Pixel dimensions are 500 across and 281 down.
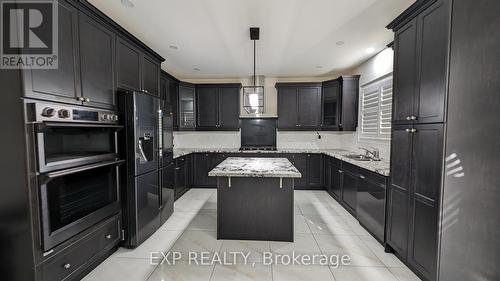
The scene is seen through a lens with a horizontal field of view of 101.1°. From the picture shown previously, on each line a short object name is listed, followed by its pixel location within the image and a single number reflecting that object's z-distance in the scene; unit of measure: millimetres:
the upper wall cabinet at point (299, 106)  4848
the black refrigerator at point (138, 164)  2307
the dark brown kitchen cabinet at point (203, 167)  4809
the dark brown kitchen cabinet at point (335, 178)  3818
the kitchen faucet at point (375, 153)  3484
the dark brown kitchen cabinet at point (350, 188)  3153
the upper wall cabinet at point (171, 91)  4090
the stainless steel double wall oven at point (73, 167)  1481
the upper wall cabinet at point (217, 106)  4969
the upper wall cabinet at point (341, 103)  4379
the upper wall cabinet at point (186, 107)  4812
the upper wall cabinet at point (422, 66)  1619
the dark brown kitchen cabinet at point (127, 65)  2320
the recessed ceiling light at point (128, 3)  2115
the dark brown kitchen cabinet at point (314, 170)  4684
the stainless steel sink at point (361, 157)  3477
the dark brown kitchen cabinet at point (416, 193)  1679
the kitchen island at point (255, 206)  2461
